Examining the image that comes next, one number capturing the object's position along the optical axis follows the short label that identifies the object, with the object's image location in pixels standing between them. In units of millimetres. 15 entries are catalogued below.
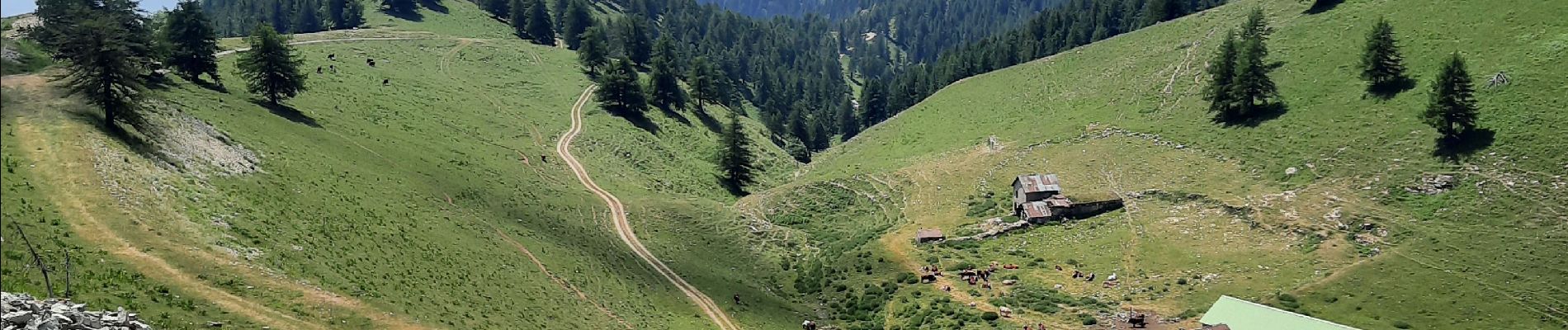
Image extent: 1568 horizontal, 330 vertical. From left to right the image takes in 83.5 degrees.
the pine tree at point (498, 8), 191125
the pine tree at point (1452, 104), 59406
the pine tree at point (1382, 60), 71750
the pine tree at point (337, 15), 171500
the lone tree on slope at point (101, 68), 44500
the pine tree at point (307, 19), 181625
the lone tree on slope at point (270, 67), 75000
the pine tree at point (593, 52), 143000
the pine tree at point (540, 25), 171388
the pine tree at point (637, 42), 166500
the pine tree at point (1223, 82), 79312
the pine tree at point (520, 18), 175750
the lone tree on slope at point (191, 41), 76075
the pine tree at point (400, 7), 177000
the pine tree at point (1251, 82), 77625
